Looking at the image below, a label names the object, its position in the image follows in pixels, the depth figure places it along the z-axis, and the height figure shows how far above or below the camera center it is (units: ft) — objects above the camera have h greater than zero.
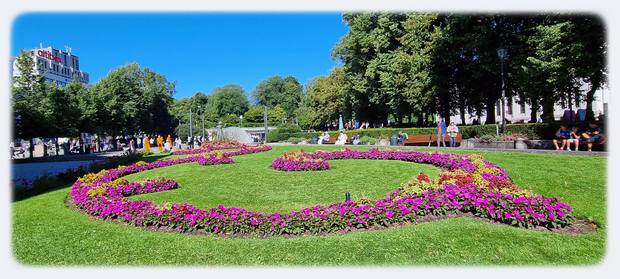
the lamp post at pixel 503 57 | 65.92 +10.62
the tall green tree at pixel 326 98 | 185.06 +14.79
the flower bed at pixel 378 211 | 20.86 -4.54
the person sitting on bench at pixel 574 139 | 47.40 -2.34
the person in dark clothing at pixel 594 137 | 45.96 -2.12
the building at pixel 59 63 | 344.10 +69.84
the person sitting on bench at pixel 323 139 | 113.50 -2.95
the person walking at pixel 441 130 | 71.15 -1.01
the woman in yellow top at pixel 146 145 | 101.04 -2.58
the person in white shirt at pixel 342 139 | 96.78 -2.72
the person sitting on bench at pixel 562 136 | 49.67 -2.03
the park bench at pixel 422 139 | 78.89 -2.79
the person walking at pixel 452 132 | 70.64 -1.42
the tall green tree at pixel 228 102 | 335.67 +25.06
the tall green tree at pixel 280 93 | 328.49 +32.14
